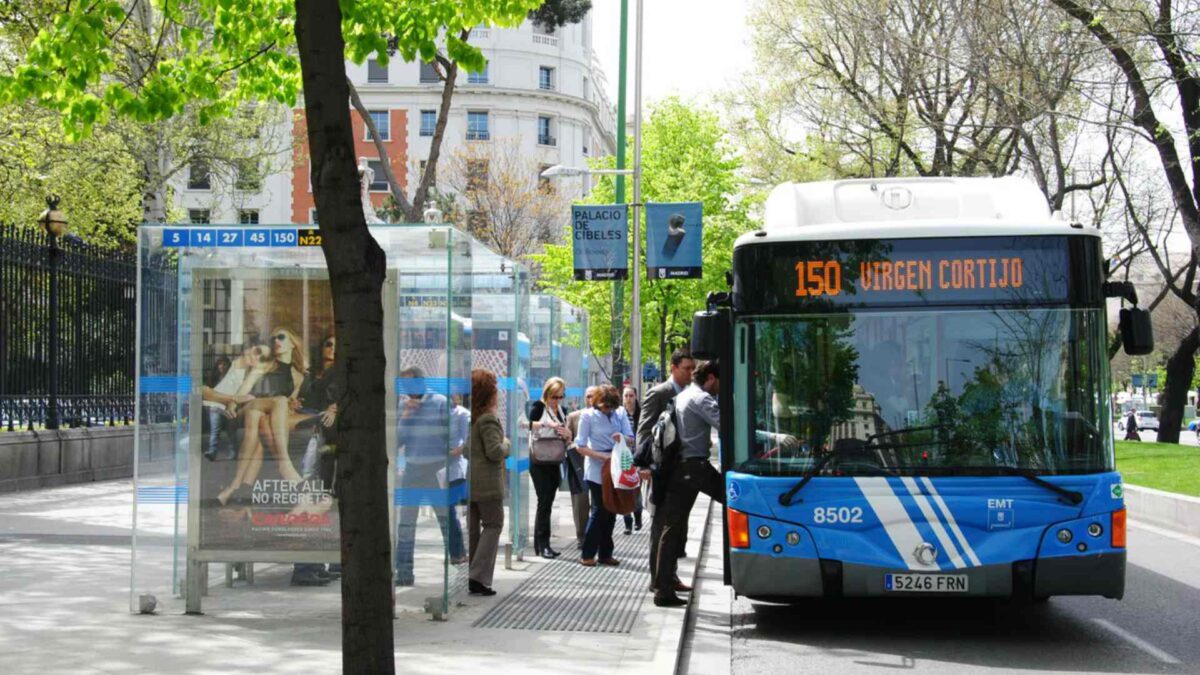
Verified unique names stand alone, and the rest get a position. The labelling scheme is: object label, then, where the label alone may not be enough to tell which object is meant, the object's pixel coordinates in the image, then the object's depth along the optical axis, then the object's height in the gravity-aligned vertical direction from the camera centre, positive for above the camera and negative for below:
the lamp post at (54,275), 20.00 +1.09
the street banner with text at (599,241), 21.00 +1.65
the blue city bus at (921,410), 9.21 -0.39
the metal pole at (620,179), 25.03 +3.20
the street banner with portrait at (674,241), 20.84 +1.64
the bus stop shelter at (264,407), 9.55 -0.38
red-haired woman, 10.95 -0.98
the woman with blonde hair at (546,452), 13.70 -0.96
